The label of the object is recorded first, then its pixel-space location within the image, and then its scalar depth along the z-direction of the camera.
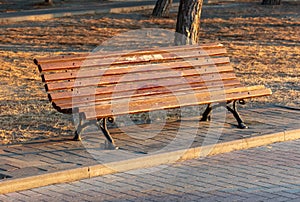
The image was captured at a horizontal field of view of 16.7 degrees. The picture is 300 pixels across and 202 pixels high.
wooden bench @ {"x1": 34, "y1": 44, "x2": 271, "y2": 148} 10.79
